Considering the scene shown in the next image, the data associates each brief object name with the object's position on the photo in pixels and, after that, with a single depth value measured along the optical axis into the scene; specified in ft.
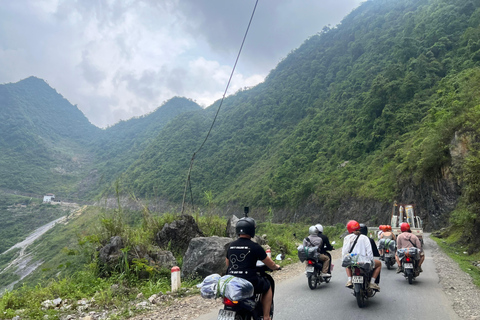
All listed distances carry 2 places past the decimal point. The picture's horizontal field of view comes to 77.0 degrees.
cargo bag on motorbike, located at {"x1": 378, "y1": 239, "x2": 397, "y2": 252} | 34.12
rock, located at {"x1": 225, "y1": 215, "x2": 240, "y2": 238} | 37.97
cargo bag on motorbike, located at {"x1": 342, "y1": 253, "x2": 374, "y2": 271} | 18.94
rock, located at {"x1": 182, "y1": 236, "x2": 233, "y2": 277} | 27.99
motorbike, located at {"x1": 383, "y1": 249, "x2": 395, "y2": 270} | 34.17
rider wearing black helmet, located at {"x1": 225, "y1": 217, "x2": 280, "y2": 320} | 12.28
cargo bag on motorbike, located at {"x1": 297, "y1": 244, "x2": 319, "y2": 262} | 24.32
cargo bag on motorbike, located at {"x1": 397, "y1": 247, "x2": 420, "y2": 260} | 26.00
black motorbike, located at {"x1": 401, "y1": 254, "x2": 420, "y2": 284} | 25.84
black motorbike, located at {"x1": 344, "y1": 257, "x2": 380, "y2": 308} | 18.93
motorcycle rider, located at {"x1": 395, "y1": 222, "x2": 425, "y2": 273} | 26.66
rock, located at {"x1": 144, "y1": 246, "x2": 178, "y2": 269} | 28.90
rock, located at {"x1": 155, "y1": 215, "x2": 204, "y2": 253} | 33.78
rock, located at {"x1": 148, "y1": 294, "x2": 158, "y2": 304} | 21.63
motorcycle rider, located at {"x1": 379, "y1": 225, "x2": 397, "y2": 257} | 35.78
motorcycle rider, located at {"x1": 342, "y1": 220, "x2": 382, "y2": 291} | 19.42
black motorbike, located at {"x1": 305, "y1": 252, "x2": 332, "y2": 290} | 24.31
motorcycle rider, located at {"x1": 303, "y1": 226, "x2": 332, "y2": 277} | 25.11
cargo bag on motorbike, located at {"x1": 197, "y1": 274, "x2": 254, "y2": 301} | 11.14
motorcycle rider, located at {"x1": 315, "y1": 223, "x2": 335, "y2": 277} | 25.03
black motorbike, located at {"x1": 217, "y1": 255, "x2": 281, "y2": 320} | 11.47
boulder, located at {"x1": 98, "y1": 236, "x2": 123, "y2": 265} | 26.86
